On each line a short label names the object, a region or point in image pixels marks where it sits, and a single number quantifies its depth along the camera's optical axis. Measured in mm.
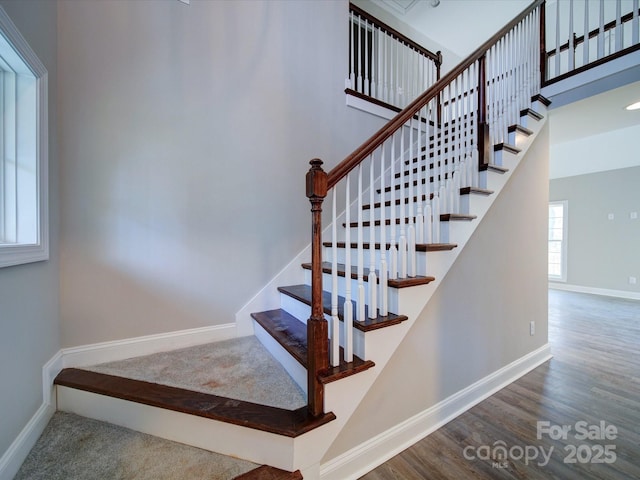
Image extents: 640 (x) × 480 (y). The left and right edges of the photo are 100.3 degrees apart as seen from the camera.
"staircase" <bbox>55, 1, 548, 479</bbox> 1184
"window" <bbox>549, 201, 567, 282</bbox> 6078
